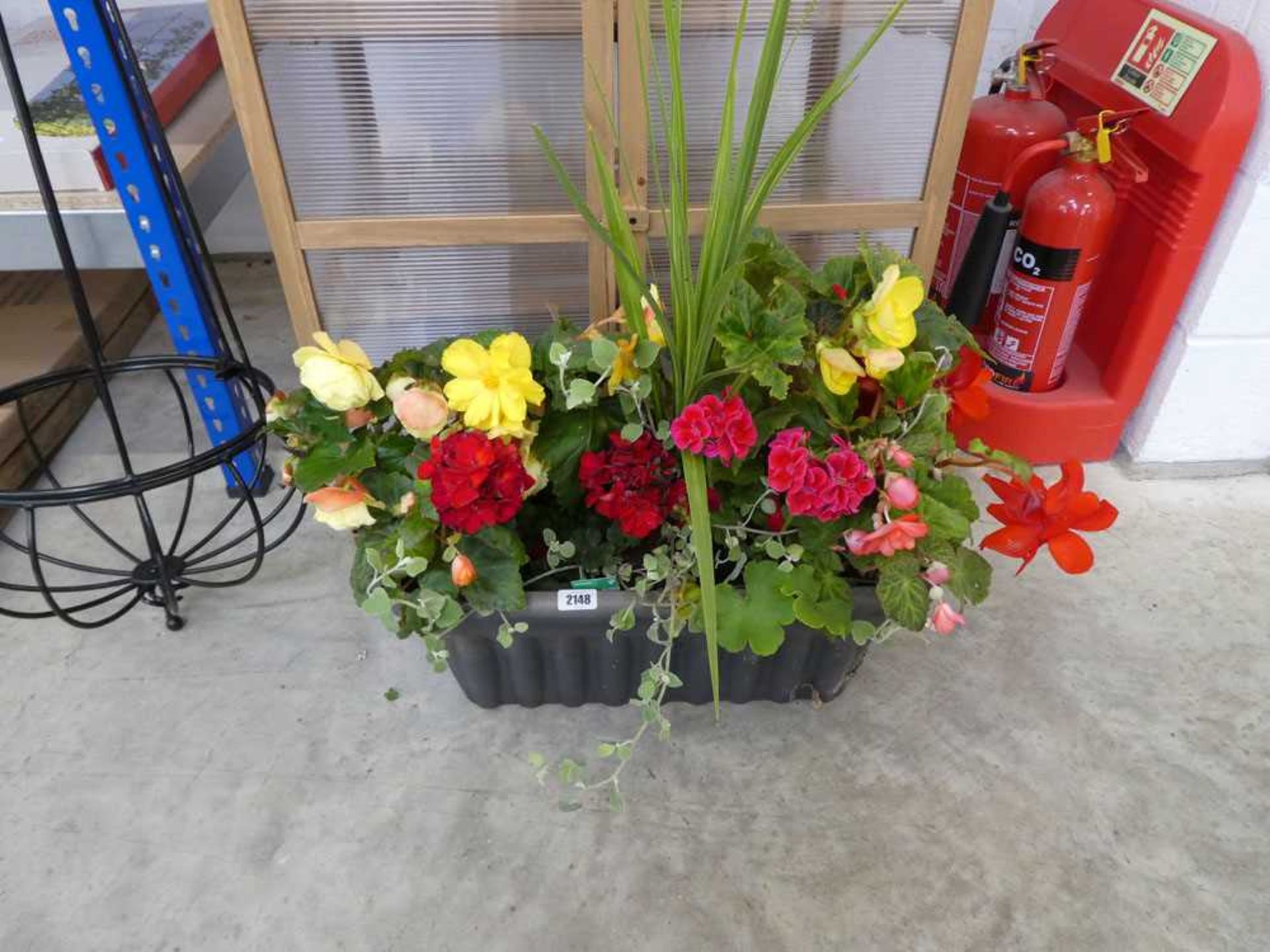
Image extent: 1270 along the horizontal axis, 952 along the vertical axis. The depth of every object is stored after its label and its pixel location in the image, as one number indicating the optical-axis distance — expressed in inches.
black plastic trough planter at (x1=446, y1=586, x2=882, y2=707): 37.7
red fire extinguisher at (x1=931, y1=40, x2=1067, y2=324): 53.5
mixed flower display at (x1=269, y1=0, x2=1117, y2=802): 31.6
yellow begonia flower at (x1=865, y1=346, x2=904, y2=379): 32.2
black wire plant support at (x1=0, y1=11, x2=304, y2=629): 37.1
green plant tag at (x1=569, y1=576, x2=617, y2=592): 37.3
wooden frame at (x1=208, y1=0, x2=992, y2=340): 37.8
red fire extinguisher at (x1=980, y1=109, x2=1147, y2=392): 49.1
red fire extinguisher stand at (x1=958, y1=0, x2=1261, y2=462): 46.1
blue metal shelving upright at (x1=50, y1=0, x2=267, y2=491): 38.2
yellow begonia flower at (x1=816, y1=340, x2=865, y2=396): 32.7
